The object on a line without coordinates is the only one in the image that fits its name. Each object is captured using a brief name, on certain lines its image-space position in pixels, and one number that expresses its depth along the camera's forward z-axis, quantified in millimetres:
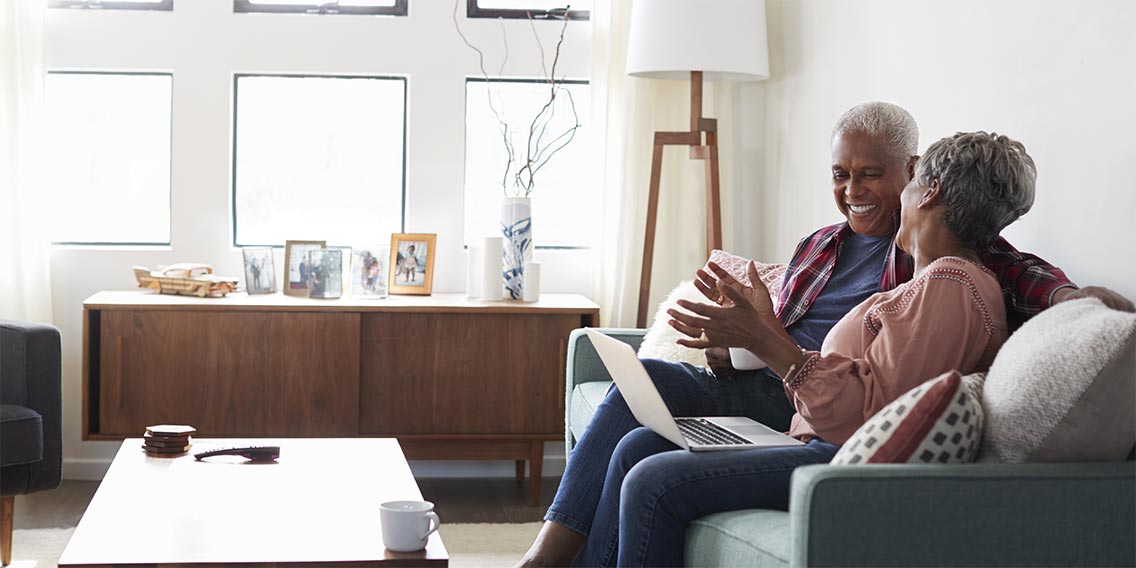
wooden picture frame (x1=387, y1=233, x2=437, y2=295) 3842
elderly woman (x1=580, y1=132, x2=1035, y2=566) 1817
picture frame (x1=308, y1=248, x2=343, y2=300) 3672
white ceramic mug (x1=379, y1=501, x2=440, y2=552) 1723
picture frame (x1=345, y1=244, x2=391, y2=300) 3756
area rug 2961
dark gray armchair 2822
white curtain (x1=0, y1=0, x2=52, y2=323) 3699
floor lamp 3566
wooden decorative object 3611
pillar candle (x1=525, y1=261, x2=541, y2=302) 3721
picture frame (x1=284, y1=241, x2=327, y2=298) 3734
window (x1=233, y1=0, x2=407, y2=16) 3941
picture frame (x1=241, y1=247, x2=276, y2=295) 3748
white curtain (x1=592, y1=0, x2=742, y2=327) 3969
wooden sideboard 3459
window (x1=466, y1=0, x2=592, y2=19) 4035
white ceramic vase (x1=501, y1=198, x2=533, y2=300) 3748
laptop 2014
